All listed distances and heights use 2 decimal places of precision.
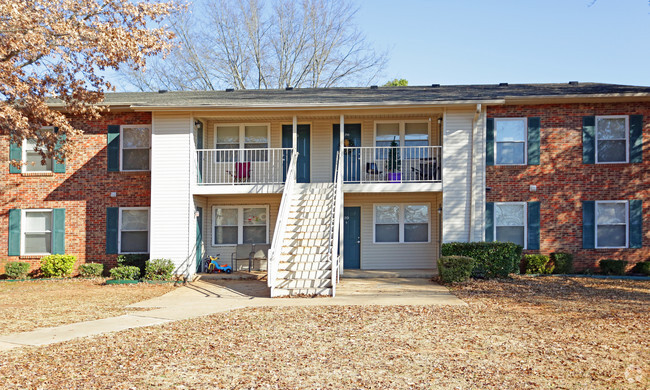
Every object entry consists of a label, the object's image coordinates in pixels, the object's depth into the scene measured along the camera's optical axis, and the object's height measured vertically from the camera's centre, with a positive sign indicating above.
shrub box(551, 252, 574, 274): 15.34 -1.38
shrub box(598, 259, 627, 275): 15.17 -1.46
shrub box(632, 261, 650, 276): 15.19 -1.49
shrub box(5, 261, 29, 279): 16.02 -1.79
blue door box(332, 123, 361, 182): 16.94 +1.78
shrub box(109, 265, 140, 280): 15.09 -1.76
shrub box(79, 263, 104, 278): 15.88 -1.77
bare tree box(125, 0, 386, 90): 30.66 +8.06
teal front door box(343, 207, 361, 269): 17.02 -0.85
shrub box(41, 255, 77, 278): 16.03 -1.67
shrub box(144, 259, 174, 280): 15.30 -1.69
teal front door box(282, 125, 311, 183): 17.28 +1.94
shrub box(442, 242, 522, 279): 14.11 -1.15
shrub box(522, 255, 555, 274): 15.33 -1.44
